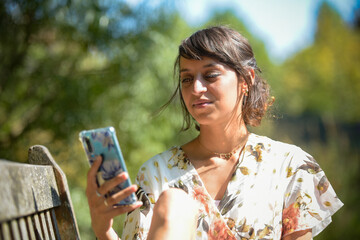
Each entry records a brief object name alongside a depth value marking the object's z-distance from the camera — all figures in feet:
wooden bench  3.75
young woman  6.48
